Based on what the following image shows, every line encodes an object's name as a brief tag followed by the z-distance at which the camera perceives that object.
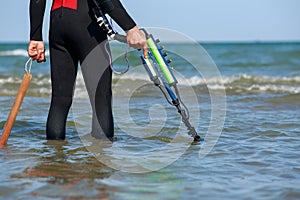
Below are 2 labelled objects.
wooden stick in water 8.13
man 7.73
